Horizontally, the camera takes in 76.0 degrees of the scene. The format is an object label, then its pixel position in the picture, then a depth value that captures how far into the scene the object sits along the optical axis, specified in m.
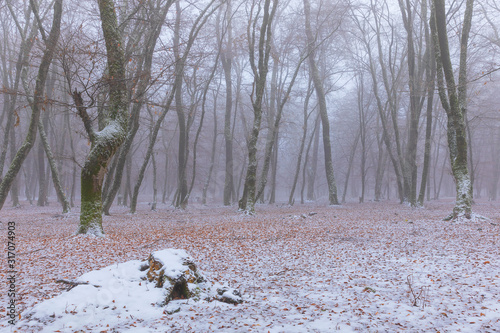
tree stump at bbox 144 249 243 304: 4.52
